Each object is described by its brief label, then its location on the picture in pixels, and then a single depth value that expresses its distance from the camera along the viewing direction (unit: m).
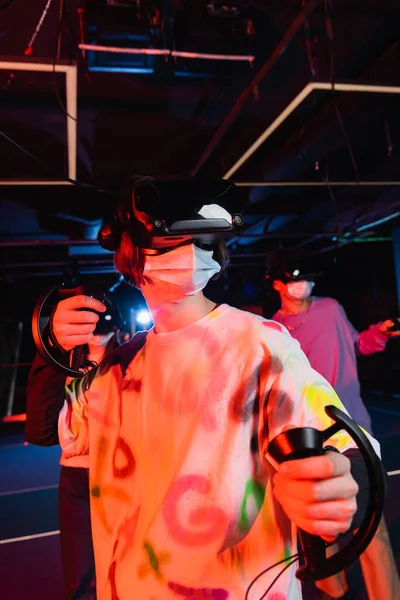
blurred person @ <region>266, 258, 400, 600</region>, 2.59
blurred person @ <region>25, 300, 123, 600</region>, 2.49
